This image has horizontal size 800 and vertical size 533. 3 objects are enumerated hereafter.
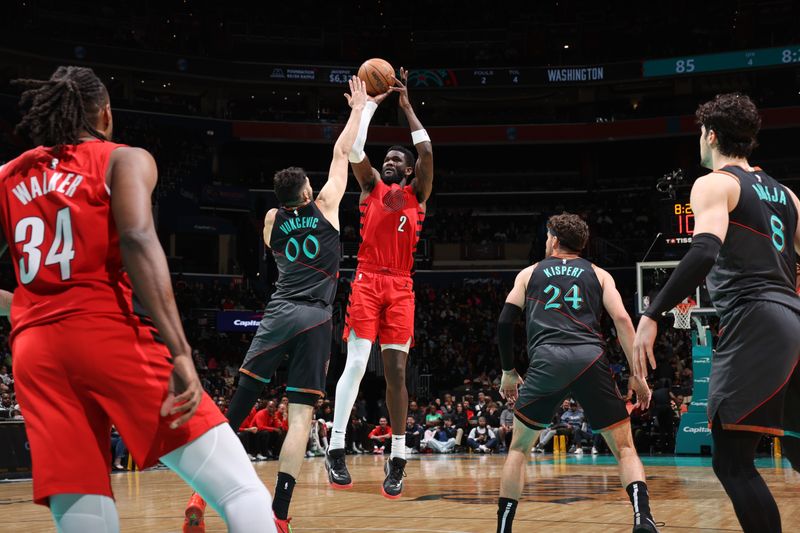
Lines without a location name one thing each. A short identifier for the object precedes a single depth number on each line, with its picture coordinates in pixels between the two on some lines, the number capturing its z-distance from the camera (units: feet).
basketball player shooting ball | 22.71
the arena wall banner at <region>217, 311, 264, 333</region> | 88.12
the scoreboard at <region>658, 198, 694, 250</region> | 53.47
